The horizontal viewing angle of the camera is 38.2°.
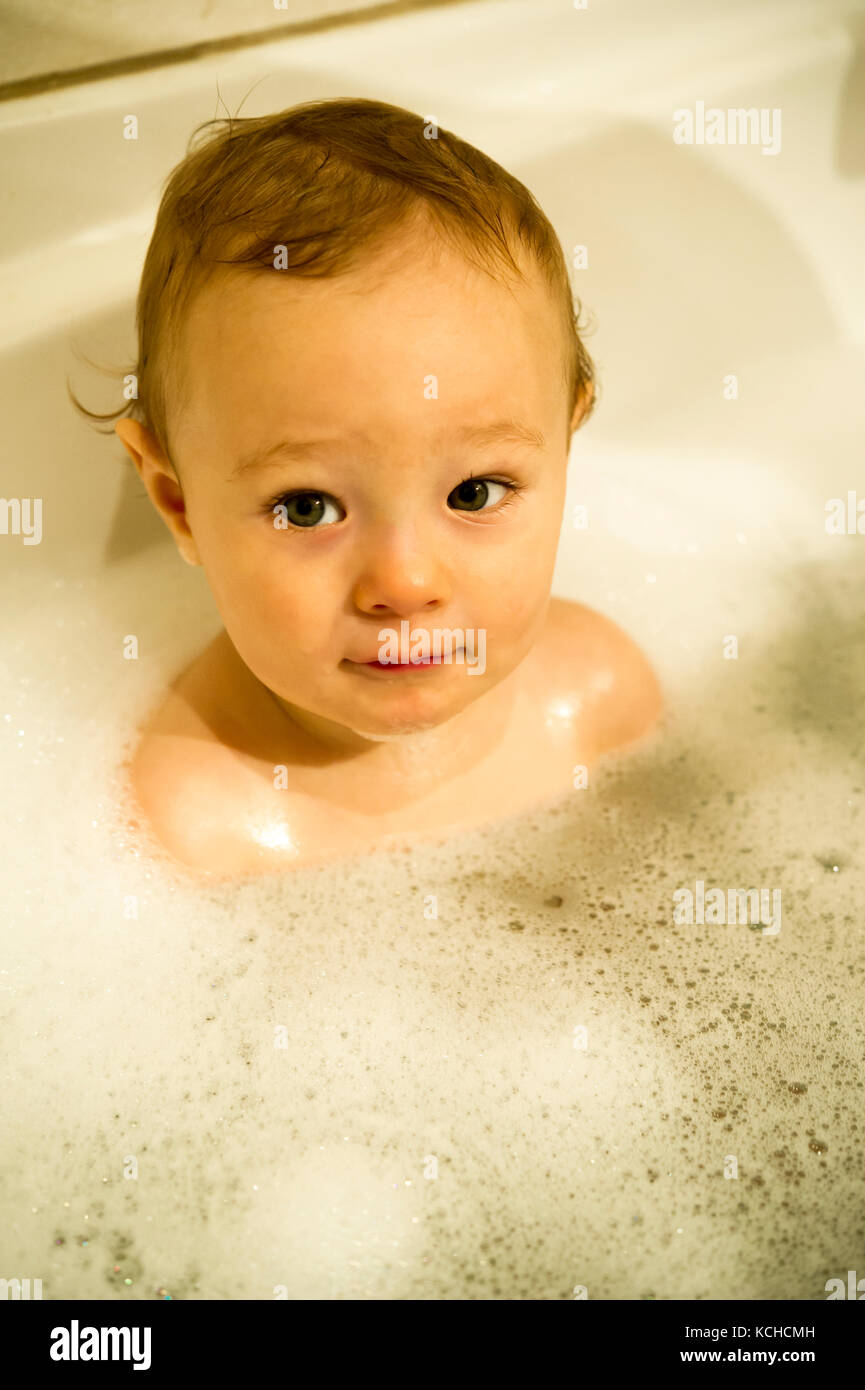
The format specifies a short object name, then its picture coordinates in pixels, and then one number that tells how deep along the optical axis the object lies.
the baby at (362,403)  0.75
